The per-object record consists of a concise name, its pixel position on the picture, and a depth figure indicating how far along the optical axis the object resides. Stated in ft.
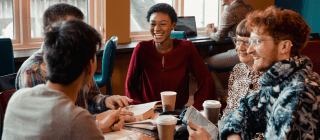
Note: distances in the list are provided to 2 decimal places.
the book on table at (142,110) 4.59
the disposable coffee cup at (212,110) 4.58
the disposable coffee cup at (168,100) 5.00
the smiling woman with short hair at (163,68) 6.94
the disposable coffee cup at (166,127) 3.87
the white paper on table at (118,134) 4.05
